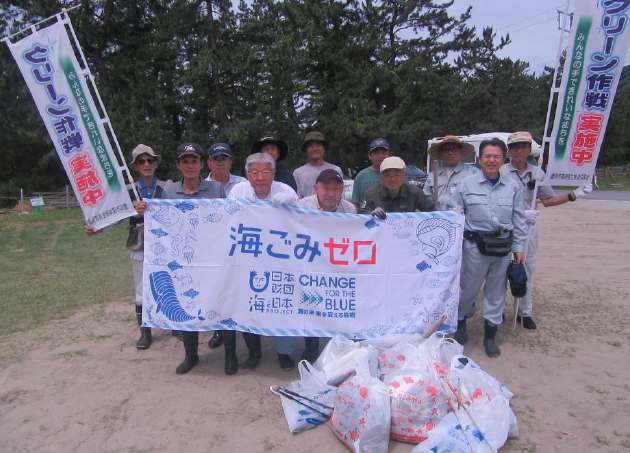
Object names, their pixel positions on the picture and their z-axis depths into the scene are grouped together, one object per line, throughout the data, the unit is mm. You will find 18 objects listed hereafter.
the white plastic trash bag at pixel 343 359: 3221
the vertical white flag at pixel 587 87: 4211
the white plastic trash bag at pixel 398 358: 3139
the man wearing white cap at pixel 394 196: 3980
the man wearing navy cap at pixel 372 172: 4805
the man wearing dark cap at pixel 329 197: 3750
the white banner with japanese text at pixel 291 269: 3801
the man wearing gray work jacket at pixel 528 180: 4641
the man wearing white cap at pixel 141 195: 4387
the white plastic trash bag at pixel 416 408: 2855
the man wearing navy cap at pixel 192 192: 3928
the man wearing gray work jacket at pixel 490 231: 4035
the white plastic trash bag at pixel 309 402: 3096
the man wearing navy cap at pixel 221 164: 4512
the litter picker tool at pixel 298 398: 3160
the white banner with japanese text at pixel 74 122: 3807
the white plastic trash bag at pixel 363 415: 2770
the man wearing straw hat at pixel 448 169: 4562
